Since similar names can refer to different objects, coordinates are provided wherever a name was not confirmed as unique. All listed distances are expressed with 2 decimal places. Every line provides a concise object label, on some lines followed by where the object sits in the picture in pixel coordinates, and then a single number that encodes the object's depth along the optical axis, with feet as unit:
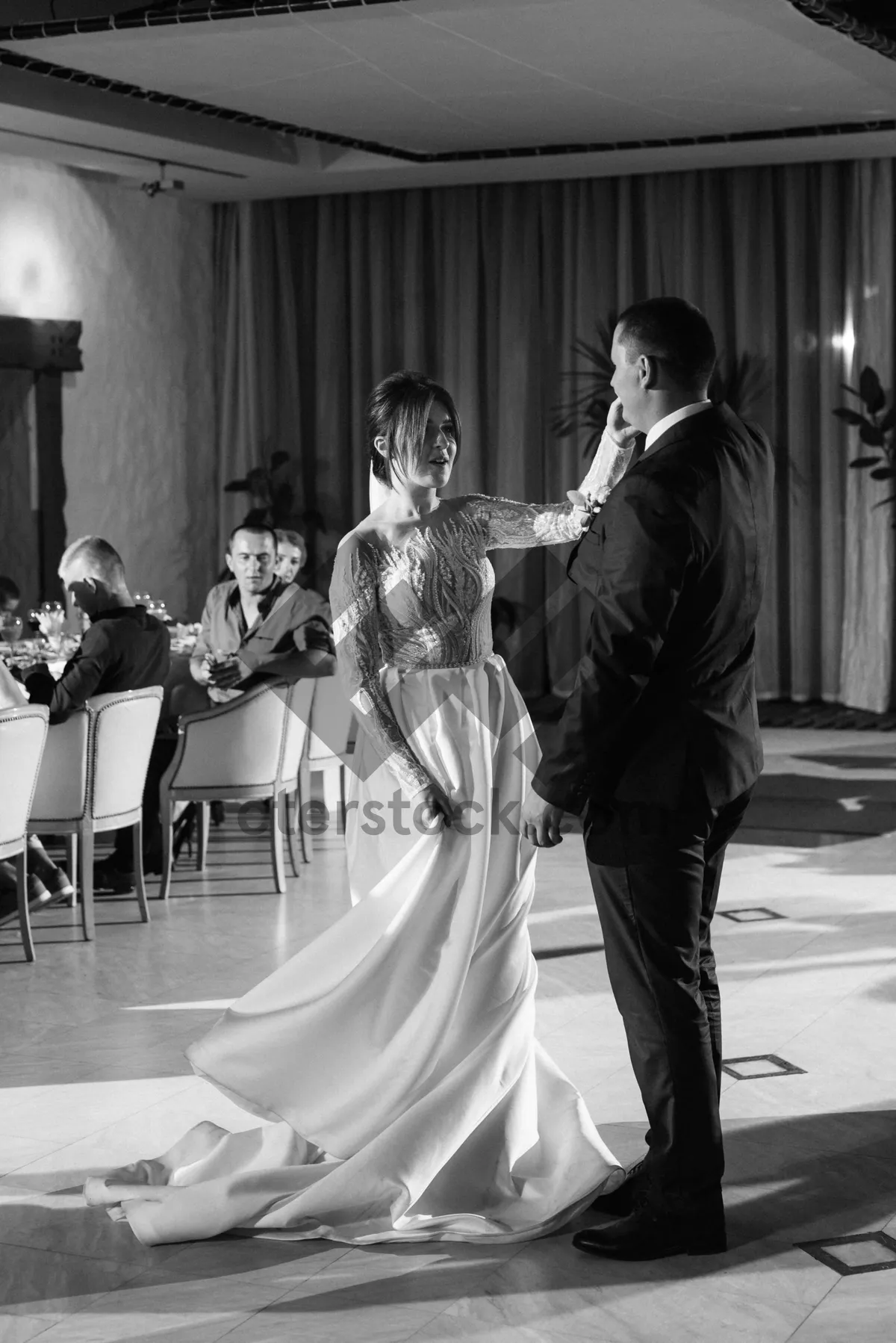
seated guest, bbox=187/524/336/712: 21.77
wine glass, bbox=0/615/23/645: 24.14
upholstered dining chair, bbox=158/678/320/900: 20.10
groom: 9.13
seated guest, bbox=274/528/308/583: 25.71
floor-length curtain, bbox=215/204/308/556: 40.78
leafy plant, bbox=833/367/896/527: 34.63
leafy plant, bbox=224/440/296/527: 39.83
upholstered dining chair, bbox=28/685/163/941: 18.16
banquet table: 22.77
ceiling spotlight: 35.29
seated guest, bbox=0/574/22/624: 25.48
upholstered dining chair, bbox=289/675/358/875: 22.97
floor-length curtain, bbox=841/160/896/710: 35.47
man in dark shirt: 19.26
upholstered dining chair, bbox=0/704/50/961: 16.26
